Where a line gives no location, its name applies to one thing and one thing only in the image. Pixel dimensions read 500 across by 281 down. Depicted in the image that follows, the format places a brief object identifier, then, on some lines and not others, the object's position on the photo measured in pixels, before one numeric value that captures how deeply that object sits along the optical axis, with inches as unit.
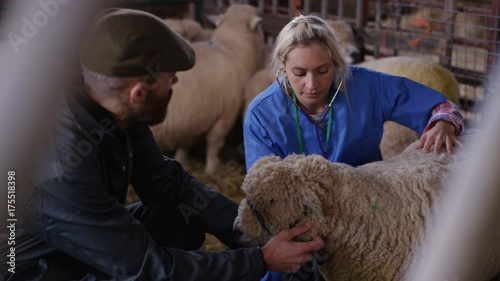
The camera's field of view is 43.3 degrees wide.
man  77.2
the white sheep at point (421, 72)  174.1
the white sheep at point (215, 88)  207.3
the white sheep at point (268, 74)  215.8
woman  106.7
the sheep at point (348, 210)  86.9
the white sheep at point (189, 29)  234.2
